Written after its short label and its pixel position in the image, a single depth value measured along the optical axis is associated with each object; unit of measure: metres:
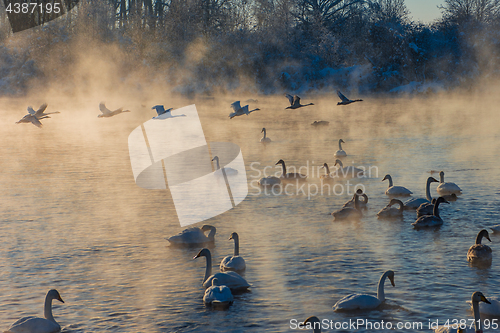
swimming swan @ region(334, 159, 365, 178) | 24.77
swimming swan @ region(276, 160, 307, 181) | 24.27
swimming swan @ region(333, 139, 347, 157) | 29.92
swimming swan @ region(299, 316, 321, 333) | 9.08
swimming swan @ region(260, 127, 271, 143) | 36.03
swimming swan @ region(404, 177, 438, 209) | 18.97
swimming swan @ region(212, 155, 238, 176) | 25.69
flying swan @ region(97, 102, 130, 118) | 24.02
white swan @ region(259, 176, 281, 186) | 22.97
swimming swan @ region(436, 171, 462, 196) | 20.83
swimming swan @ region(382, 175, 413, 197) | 20.70
